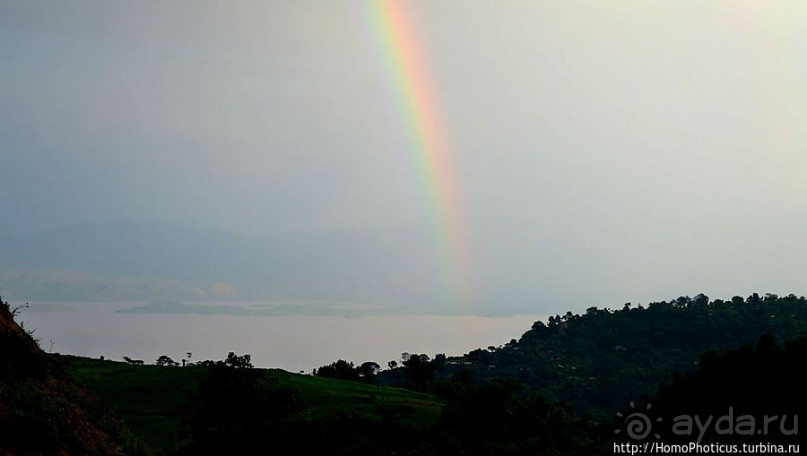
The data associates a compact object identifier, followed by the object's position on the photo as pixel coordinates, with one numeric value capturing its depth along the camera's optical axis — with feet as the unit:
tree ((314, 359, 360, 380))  538.34
